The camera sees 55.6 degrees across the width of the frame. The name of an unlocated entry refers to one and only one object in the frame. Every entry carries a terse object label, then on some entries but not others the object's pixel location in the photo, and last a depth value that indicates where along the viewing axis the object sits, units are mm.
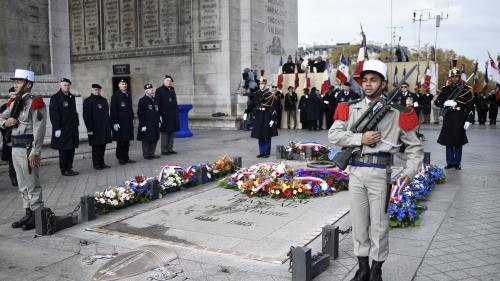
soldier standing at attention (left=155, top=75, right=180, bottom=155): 13070
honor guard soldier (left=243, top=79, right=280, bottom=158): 11891
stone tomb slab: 5293
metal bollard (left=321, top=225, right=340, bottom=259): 4730
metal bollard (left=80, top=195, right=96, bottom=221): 6480
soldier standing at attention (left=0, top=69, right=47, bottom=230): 6078
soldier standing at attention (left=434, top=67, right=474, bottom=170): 9789
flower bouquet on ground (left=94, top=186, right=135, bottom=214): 6840
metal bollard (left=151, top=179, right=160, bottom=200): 7672
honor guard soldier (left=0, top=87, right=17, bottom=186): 8636
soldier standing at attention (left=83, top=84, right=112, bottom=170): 10703
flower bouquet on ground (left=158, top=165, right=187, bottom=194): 8062
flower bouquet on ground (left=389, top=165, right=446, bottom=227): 5902
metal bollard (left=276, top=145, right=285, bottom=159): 11711
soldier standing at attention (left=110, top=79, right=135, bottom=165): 11398
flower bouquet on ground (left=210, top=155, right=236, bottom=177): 9438
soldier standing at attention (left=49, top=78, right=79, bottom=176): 9867
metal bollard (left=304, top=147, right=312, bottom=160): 11125
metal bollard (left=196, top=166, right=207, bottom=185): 8911
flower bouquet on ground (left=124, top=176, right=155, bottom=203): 7430
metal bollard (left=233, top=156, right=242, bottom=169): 10096
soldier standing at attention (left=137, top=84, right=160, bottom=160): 12148
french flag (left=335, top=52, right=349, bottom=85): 17750
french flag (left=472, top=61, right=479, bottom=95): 17928
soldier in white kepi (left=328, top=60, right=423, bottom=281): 3900
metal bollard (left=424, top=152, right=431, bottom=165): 10070
